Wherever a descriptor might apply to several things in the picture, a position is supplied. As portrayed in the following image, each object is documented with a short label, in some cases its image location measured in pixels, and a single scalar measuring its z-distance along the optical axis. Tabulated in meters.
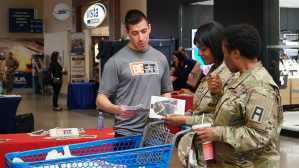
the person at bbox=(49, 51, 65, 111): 10.94
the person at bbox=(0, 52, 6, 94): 17.99
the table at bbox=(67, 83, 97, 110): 11.45
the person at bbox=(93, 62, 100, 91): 11.20
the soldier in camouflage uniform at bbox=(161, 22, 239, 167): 2.08
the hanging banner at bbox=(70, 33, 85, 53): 14.14
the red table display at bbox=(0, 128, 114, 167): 3.74
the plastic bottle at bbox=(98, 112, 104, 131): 4.34
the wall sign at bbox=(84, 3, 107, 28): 14.25
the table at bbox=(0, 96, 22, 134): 6.15
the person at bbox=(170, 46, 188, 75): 8.31
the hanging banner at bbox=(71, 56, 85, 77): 14.52
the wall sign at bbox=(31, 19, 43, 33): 19.59
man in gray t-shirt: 2.56
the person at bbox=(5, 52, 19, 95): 15.03
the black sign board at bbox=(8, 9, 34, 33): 21.09
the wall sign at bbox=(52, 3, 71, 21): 15.62
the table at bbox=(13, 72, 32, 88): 22.05
